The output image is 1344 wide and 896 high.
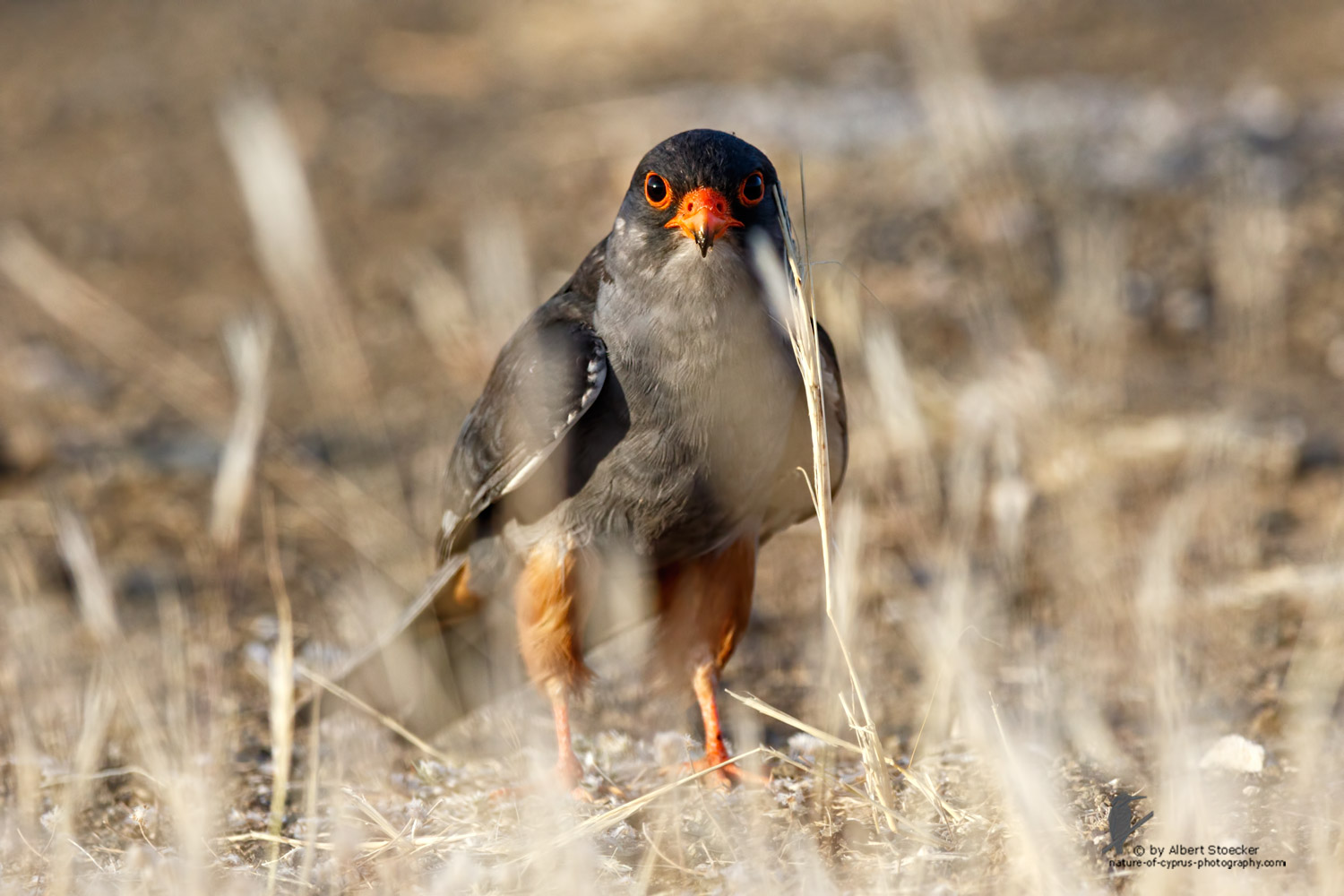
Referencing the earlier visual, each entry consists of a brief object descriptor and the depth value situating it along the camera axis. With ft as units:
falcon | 26.32
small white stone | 26.02
